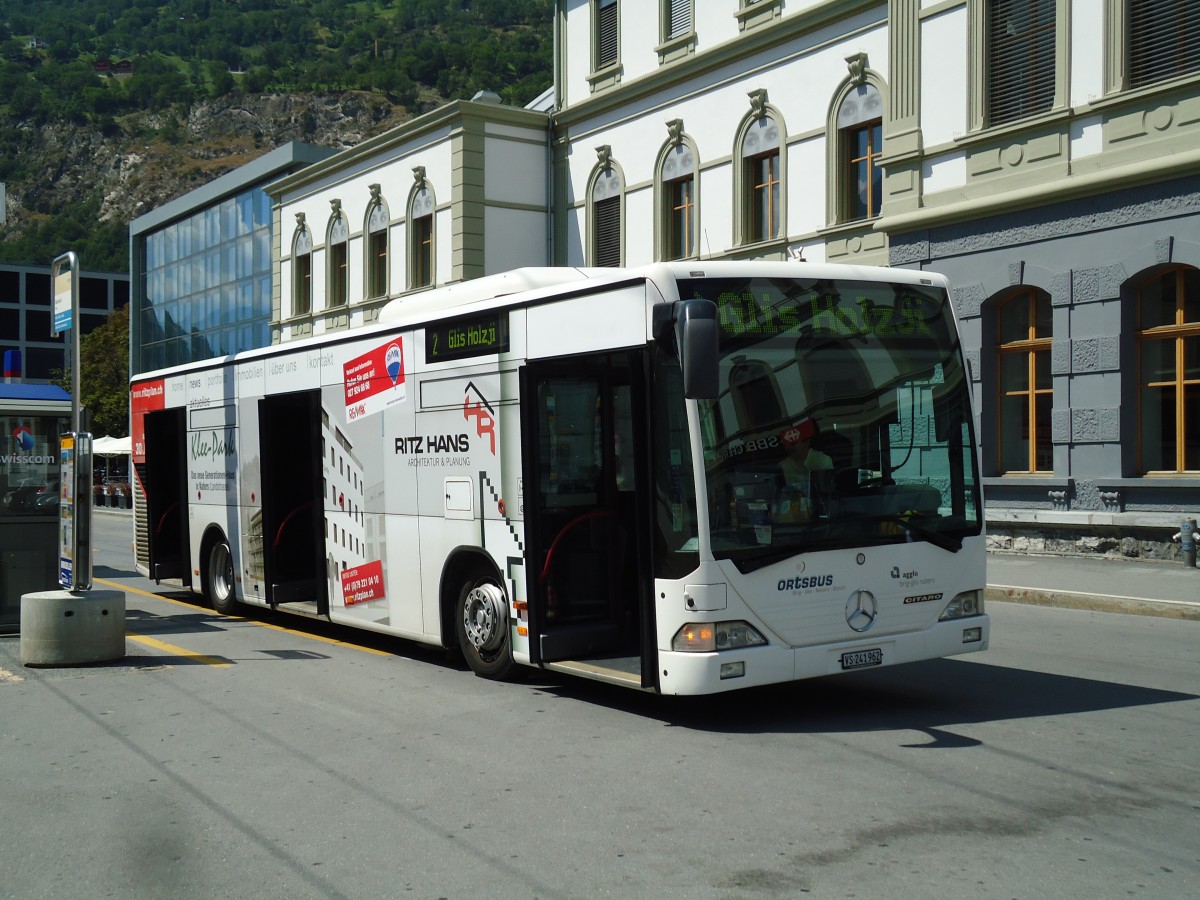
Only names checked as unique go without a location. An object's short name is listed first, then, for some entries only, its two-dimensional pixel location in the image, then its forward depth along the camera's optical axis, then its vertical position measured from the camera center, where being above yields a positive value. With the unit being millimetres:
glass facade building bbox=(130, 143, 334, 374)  48688 +7187
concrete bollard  10789 -1478
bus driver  8078 -202
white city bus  7926 -230
